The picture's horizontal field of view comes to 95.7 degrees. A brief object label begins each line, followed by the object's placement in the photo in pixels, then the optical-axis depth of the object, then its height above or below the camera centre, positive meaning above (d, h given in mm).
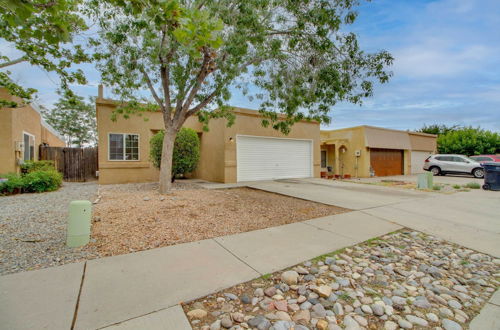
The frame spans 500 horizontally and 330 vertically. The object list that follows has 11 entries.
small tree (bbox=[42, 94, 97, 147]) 25484 +4944
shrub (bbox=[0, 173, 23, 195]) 7703 -772
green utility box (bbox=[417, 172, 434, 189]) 9852 -798
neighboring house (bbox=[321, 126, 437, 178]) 15727 +875
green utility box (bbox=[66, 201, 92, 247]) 3340 -907
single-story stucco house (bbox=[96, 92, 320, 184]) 10367 +703
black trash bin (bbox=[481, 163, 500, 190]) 9391 -569
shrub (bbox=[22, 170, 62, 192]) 8117 -683
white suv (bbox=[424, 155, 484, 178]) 15230 -166
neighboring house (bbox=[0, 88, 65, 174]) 9141 +1228
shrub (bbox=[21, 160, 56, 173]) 9852 -143
